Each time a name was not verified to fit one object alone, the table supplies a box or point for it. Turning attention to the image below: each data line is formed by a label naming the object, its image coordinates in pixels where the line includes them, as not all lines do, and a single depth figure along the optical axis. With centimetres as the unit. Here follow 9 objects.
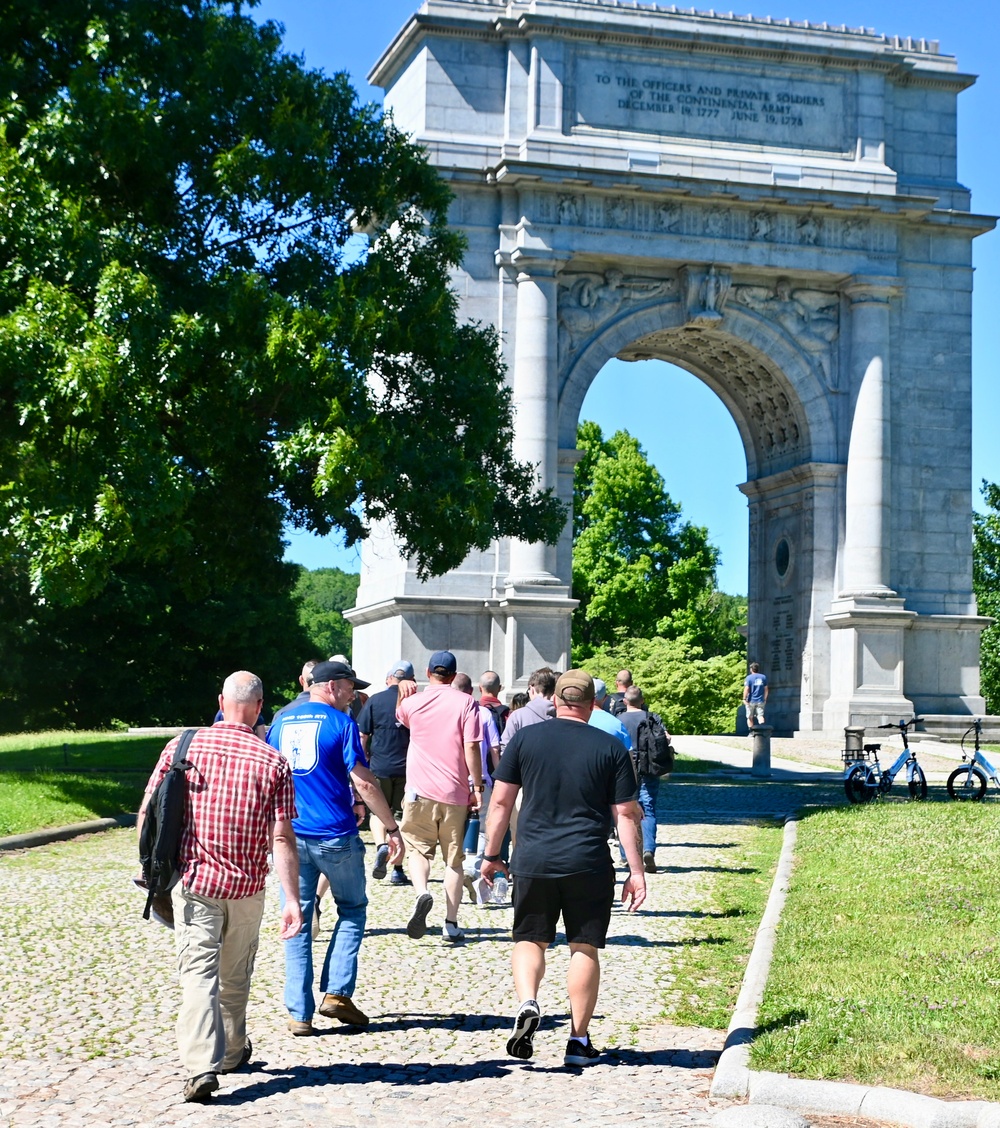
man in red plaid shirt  694
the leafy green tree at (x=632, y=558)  5700
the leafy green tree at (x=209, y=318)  1733
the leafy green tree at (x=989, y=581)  5744
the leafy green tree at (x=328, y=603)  11969
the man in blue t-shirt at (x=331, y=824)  828
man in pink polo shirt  1112
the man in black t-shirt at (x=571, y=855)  745
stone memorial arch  3216
